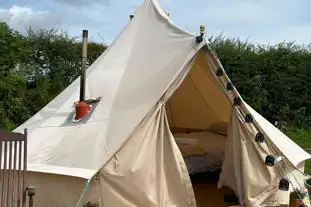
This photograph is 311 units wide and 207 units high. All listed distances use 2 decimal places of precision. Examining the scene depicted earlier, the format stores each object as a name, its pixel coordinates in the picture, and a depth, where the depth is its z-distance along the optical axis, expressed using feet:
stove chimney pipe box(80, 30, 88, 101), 13.85
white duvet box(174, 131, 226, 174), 17.09
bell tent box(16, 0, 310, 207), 11.99
